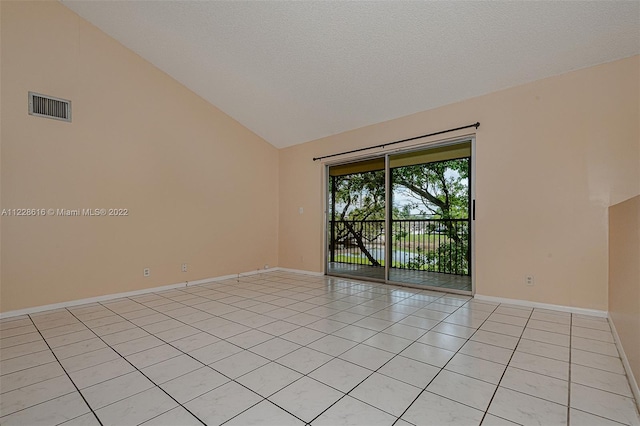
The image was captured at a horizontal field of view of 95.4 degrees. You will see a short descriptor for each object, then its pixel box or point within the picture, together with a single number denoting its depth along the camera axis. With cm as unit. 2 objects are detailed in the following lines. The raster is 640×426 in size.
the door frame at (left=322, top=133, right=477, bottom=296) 385
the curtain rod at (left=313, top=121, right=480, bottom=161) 381
